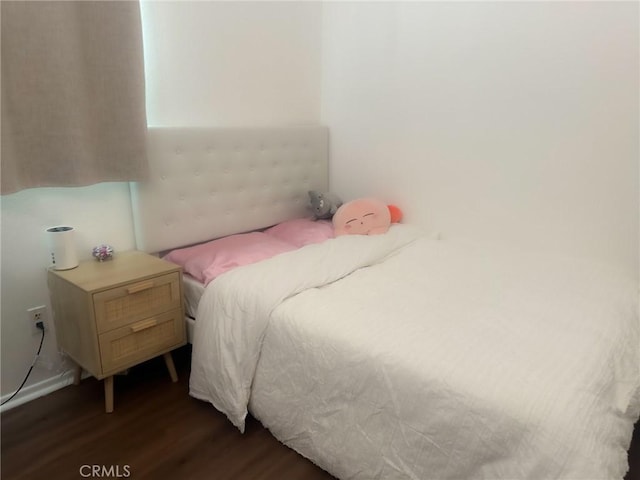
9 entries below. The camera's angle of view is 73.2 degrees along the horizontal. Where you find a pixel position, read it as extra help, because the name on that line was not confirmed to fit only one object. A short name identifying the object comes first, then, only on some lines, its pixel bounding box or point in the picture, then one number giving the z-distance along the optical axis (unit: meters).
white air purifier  1.77
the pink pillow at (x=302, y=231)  2.42
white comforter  1.12
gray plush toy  2.72
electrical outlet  1.85
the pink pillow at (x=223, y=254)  1.99
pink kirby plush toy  2.48
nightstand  1.67
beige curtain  1.52
